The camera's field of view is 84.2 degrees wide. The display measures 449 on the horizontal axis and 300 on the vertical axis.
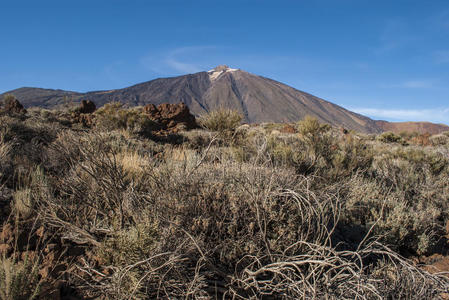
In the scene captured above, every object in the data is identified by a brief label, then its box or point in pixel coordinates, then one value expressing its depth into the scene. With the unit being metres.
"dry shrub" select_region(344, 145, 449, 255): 3.13
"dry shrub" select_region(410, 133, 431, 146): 14.81
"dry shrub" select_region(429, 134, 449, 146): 14.57
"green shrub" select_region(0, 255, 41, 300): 1.42
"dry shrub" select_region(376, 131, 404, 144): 15.95
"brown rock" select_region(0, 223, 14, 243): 2.16
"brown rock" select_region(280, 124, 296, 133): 14.12
